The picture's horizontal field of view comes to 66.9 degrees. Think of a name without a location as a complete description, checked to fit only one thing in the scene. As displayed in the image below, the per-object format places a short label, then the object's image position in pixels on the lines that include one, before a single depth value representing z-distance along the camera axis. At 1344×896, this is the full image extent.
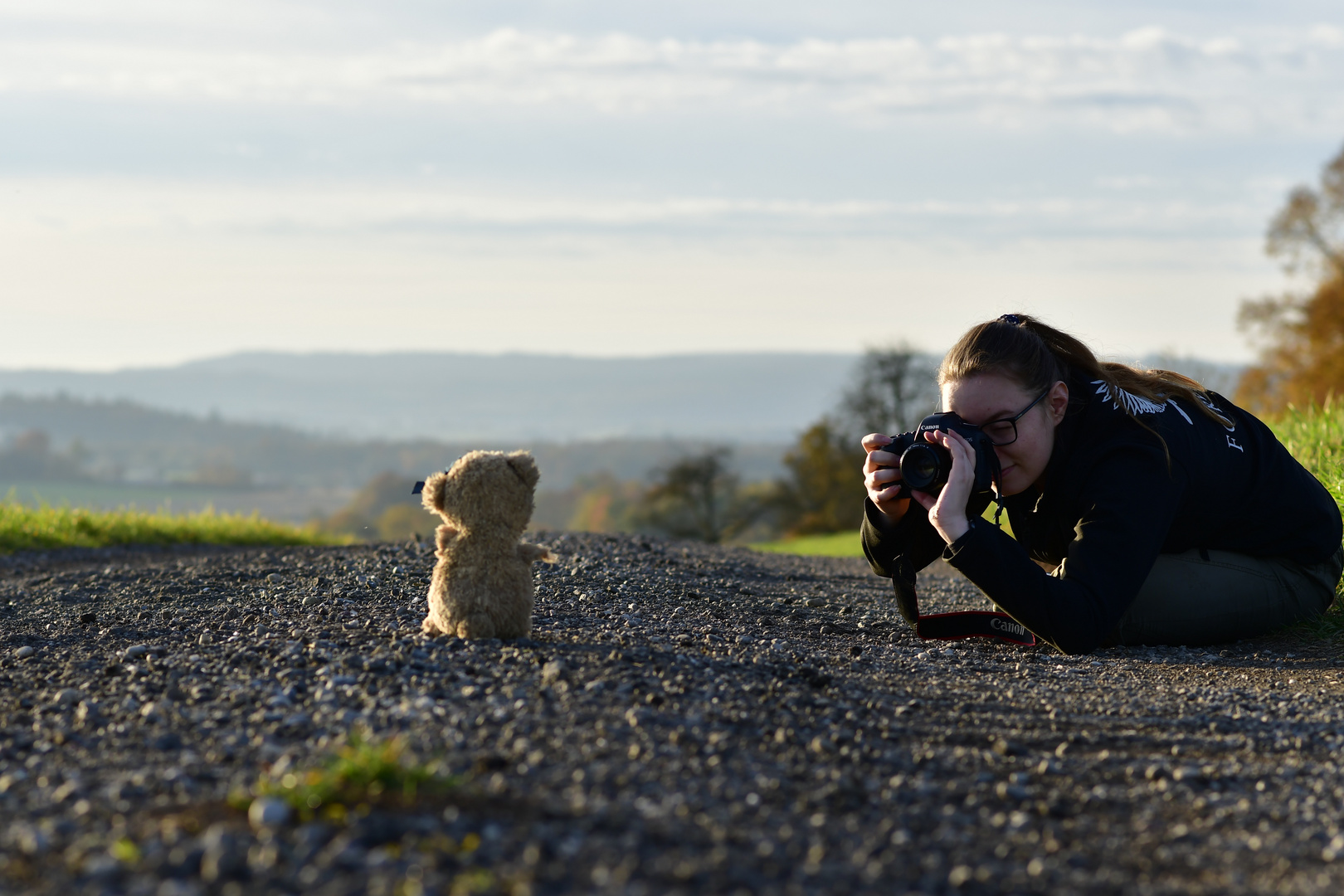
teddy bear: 4.59
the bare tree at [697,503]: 30.22
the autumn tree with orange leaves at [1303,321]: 30.20
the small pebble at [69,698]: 4.00
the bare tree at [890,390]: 30.39
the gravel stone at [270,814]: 2.61
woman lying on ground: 4.66
